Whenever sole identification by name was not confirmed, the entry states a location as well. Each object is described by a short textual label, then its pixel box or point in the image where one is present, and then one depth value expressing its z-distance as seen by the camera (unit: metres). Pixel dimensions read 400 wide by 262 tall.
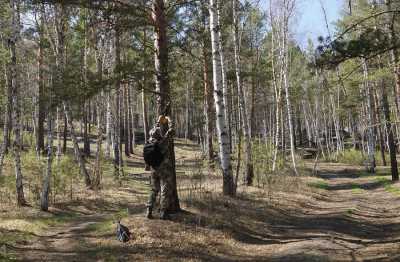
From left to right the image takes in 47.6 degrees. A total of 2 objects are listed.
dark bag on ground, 8.78
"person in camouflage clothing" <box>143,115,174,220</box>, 9.51
